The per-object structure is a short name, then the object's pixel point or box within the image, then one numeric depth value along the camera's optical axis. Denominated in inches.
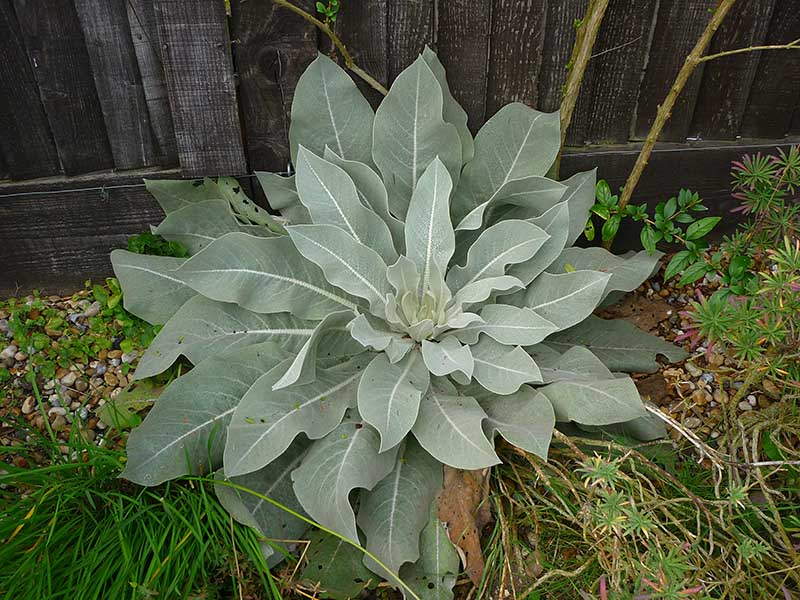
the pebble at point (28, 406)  76.9
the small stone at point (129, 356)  81.4
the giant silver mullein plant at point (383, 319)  62.0
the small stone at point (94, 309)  87.5
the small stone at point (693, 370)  80.4
